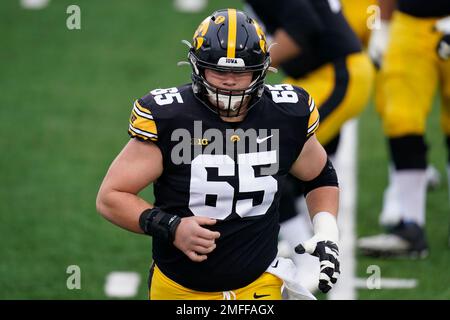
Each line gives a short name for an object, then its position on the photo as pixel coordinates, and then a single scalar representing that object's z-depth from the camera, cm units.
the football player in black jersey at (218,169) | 720
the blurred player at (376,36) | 1252
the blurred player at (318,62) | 1077
